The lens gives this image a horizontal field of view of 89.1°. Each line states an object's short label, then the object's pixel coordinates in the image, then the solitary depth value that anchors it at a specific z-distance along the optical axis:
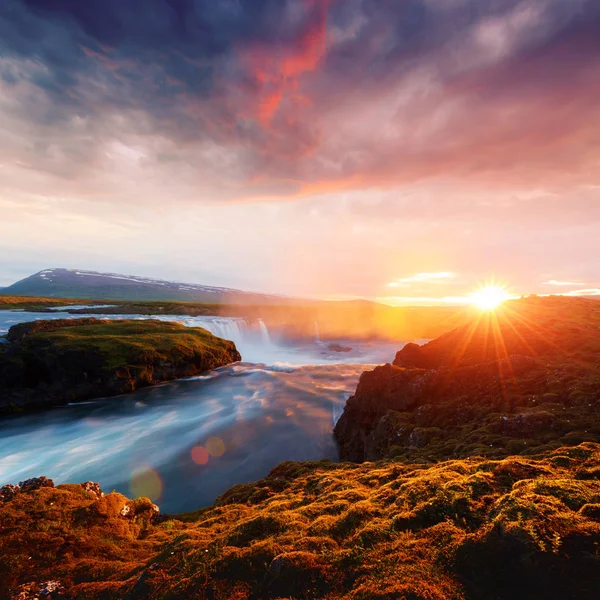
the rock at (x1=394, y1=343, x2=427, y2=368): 30.58
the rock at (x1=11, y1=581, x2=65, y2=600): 7.15
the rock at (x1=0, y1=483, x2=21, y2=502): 11.20
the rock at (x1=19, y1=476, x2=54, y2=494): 12.05
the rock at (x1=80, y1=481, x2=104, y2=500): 13.17
